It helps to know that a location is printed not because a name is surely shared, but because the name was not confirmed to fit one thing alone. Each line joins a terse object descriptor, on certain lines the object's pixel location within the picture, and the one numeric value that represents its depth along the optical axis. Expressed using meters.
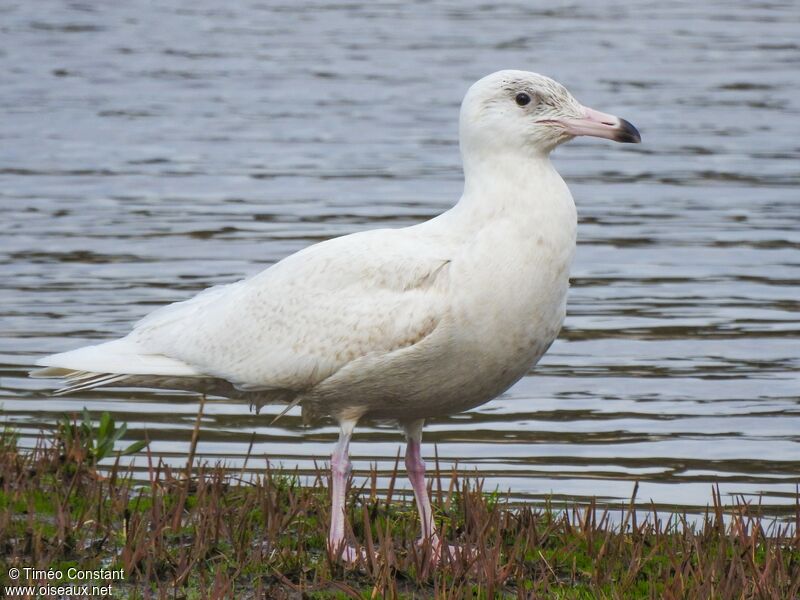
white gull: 13.91
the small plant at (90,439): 16.91
